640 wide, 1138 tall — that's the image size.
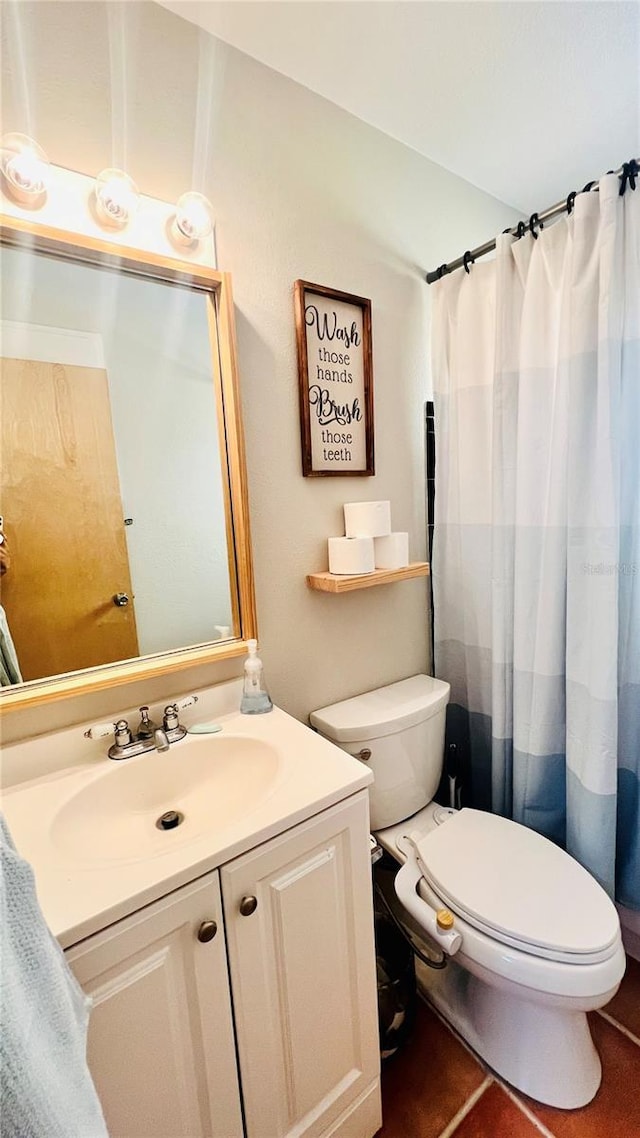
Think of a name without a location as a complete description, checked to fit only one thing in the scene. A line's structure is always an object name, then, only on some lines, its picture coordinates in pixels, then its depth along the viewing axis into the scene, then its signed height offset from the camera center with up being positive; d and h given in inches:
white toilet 36.6 -34.9
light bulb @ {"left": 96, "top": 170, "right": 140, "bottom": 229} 35.5 +25.3
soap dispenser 43.7 -16.8
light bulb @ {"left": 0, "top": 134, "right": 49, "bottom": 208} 32.1 +25.3
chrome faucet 37.5 -18.1
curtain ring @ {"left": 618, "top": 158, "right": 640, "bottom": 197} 41.3 +29.3
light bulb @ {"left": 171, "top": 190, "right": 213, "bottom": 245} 38.7 +25.4
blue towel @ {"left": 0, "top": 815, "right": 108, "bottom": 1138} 15.0 -18.4
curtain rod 41.5 +29.3
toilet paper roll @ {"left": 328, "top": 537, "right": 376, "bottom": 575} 48.1 -4.6
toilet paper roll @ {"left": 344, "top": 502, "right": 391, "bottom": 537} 49.9 -0.8
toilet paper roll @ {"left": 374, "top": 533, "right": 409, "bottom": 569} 52.3 -4.6
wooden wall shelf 47.0 -7.3
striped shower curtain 44.8 -1.8
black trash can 45.6 -48.4
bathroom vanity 25.5 -25.4
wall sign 47.5 +14.2
